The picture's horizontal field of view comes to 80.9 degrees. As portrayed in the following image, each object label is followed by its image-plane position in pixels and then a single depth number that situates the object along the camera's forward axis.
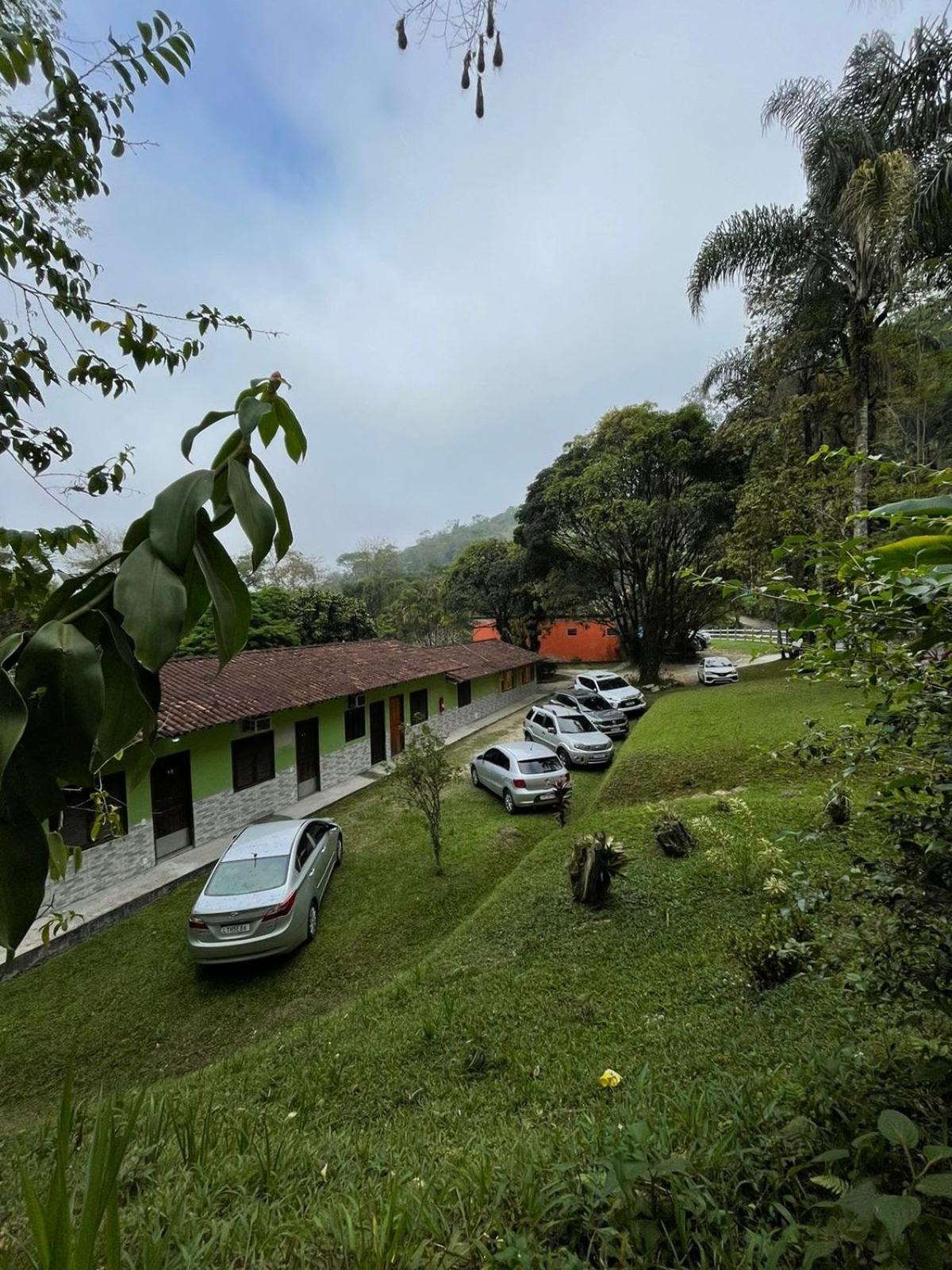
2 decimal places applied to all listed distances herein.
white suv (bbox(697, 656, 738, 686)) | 21.62
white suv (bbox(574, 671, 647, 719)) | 18.56
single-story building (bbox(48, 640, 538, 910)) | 9.02
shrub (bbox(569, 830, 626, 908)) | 5.94
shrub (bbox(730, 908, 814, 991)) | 4.06
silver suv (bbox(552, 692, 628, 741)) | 16.48
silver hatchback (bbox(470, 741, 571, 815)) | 11.09
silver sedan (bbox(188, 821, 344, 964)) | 6.41
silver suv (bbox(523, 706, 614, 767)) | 13.81
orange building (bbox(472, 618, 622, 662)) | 38.66
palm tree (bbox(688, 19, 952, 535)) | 10.03
